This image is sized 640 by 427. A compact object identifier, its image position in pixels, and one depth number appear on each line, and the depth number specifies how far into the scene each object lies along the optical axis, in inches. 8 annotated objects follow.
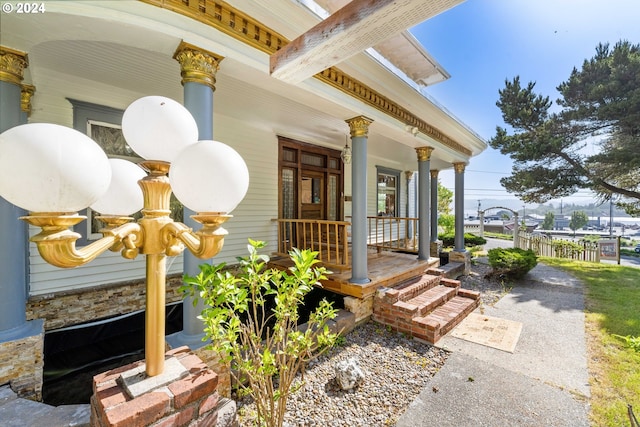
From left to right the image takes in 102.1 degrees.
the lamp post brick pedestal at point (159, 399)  46.1
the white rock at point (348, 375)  98.8
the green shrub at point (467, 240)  446.6
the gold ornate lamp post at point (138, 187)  29.0
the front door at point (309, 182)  232.8
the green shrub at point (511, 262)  251.0
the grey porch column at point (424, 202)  221.1
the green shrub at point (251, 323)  60.1
